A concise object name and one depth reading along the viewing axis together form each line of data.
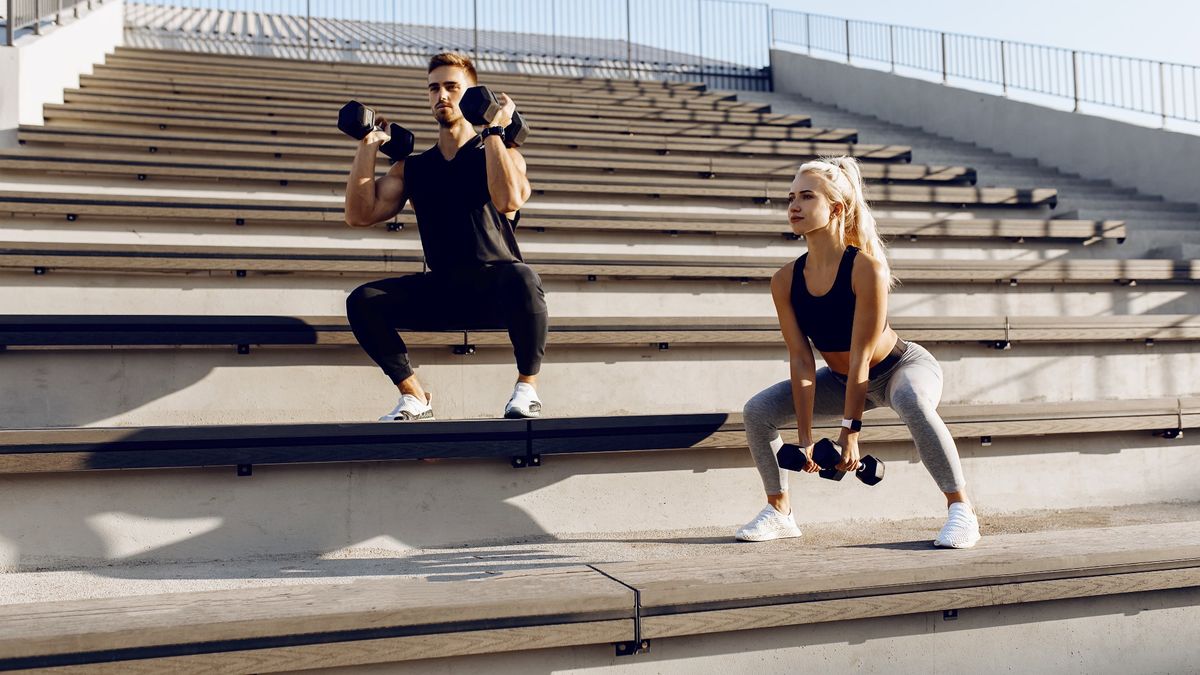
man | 2.68
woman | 2.29
